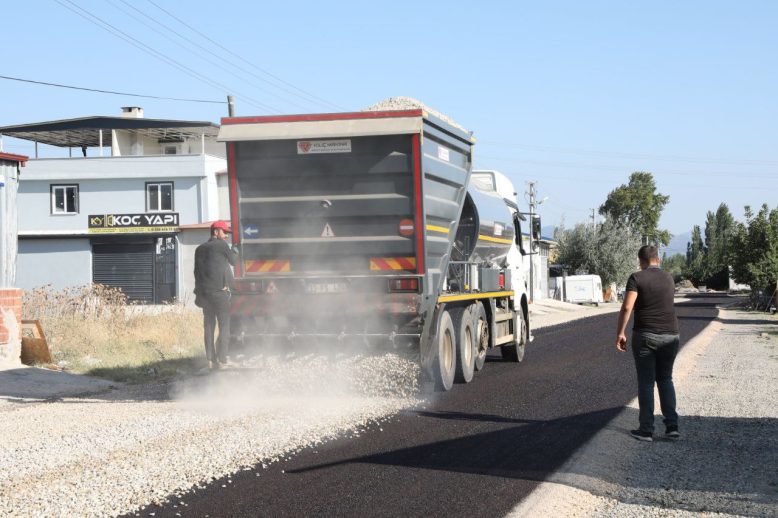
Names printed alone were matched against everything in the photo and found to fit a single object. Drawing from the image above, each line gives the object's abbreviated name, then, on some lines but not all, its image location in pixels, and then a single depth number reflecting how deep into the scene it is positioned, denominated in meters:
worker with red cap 11.62
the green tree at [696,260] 124.75
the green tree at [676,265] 142.30
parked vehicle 66.12
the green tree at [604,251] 78.06
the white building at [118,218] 46.78
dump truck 11.20
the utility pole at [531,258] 18.36
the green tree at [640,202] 101.81
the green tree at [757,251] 45.88
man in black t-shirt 8.97
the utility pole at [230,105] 34.53
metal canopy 50.50
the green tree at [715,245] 114.26
